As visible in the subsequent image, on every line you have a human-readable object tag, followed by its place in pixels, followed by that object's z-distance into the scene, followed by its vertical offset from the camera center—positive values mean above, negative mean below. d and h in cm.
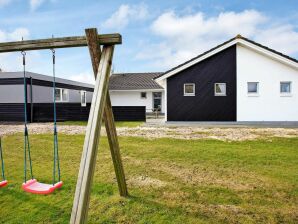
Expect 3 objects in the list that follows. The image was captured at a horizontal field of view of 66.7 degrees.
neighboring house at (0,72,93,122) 1800 +62
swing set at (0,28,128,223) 228 -6
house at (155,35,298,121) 1559 +158
